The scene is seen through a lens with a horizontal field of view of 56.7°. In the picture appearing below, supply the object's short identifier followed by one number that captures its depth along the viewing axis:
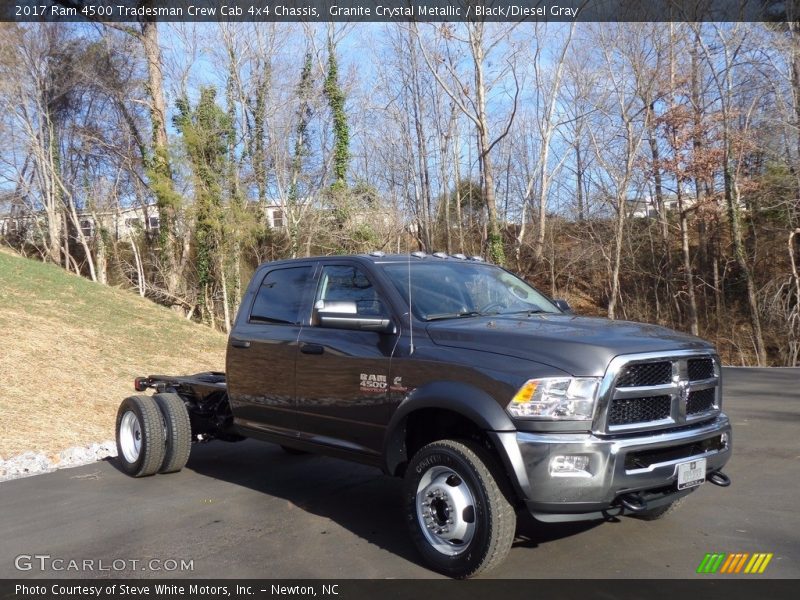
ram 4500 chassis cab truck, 4.22
